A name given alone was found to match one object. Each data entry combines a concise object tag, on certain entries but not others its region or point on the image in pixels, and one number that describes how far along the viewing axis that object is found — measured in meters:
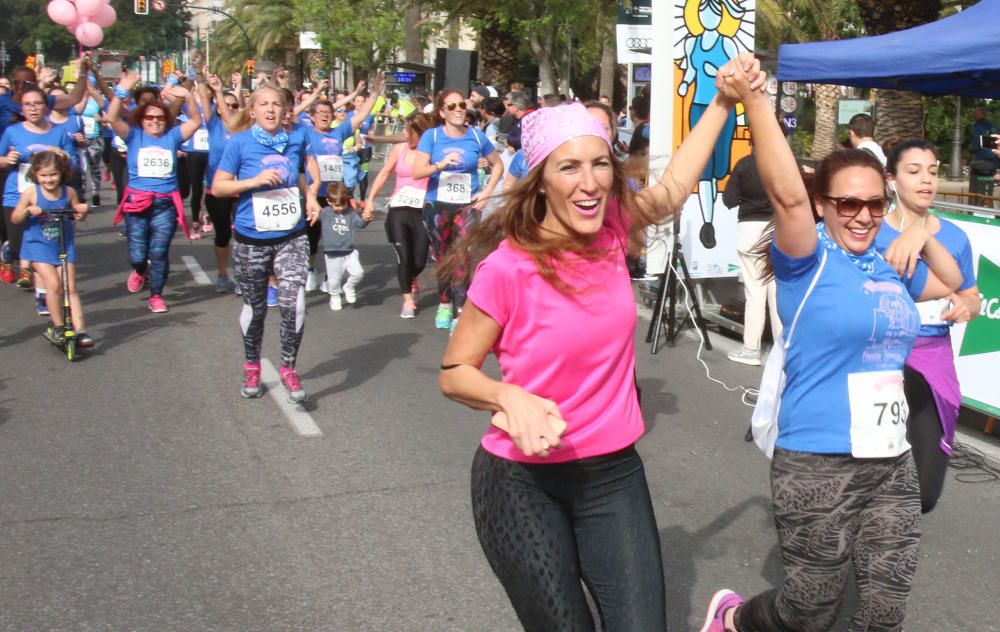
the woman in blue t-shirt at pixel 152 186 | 10.55
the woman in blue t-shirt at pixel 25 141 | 10.28
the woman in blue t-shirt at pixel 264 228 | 7.38
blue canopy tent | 8.17
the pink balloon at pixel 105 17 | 15.05
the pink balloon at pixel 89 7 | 14.77
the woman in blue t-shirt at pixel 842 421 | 3.38
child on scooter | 8.93
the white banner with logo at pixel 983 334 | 6.90
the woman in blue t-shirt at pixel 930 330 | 4.26
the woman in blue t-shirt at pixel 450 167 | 9.63
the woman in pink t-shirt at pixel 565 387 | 2.83
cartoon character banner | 9.45
